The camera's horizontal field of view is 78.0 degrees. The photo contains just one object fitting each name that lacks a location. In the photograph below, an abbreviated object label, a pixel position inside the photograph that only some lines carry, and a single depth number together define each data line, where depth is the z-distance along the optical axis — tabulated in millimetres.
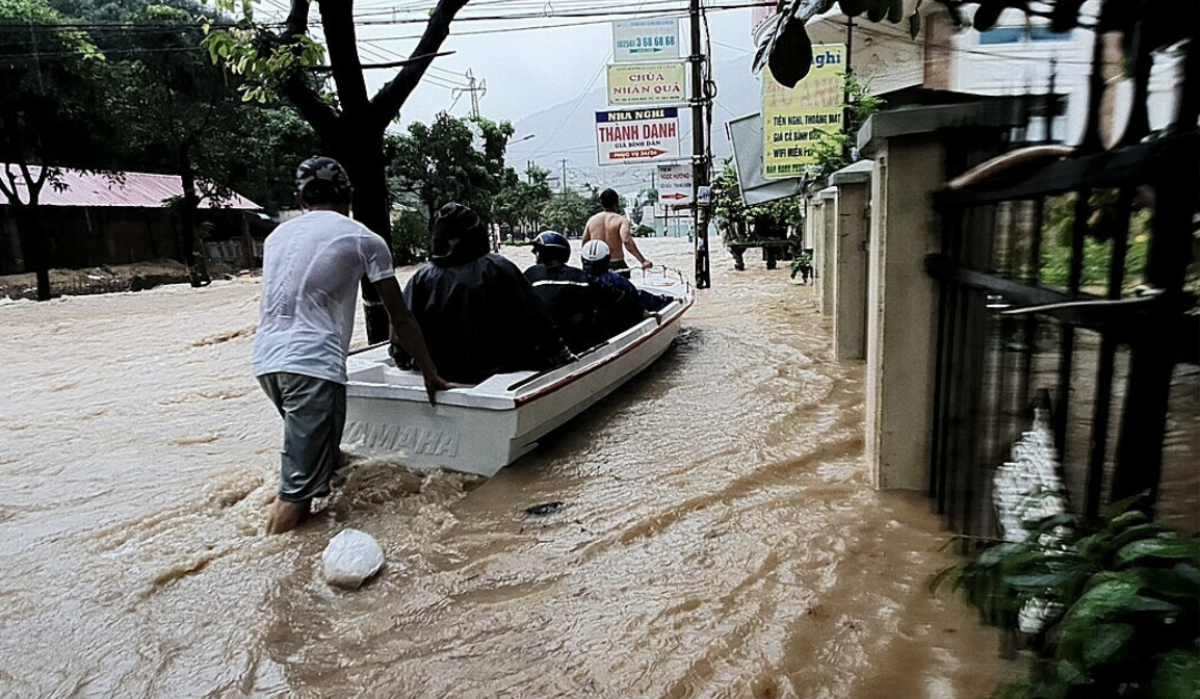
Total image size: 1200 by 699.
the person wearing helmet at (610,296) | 5771
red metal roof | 20094
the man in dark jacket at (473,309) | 4383
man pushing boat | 3436
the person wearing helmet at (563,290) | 5328
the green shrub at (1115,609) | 951
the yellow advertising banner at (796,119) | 12164
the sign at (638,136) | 14609
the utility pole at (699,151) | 12461
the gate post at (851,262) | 5191
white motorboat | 3889
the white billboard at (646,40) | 13953
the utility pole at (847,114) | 9066
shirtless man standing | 8961
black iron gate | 1224
